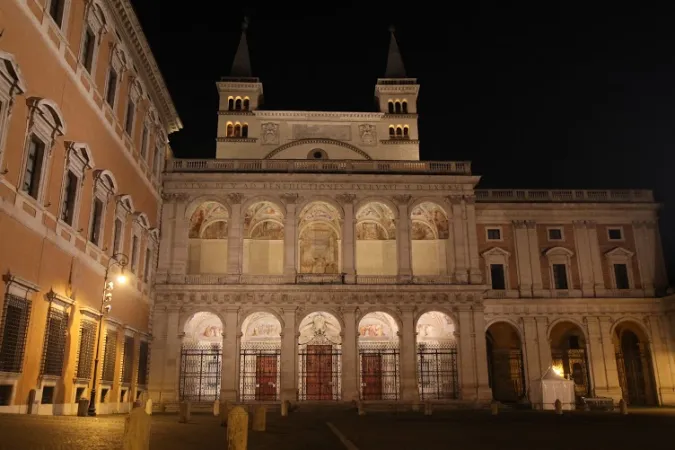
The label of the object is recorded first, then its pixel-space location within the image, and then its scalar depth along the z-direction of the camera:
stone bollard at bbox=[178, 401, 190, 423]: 16.72
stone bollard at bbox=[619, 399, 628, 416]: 23.78
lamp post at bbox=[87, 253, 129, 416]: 17.94
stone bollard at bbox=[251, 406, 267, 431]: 14.26
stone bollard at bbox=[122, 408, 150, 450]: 7.01
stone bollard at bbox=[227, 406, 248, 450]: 8.42
